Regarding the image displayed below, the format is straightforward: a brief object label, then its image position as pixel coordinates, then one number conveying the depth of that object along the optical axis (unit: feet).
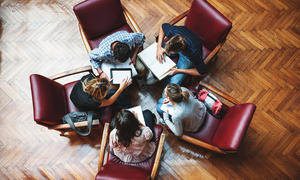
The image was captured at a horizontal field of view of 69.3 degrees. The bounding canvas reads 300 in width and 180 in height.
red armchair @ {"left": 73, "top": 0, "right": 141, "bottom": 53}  7.71
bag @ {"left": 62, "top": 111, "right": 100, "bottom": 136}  7.25
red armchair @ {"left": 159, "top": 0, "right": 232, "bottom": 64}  7.34
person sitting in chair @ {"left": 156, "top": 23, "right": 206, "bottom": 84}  7.44
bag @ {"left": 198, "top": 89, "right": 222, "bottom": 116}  7.54
